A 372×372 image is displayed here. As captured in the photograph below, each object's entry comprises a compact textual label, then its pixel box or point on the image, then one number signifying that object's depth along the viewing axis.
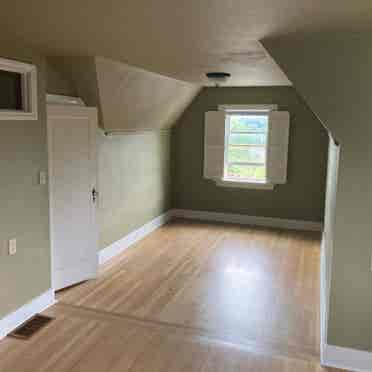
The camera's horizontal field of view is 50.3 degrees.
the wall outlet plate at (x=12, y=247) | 3.16
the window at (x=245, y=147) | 6.30
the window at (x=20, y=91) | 3.16
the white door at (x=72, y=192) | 3.75
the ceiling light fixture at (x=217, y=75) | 4.26
